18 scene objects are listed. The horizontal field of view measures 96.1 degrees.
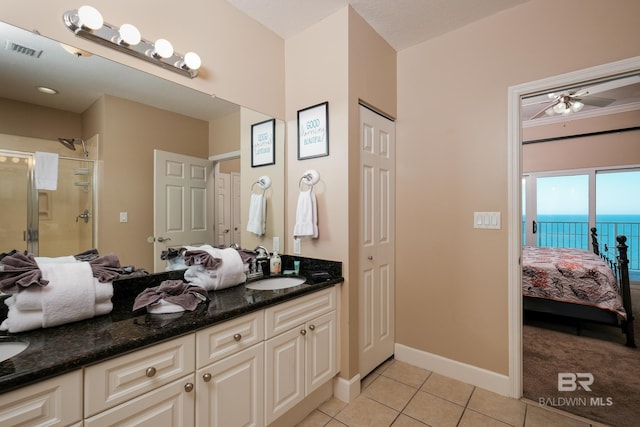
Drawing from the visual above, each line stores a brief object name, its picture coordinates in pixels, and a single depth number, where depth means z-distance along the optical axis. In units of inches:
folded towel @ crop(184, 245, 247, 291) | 62.9
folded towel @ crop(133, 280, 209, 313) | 49.5
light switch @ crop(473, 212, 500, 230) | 80.9
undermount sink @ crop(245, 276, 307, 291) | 77.6
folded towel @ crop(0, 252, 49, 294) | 39.7
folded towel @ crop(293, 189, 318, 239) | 79.0
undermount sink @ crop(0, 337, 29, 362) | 38.1
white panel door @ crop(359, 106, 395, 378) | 84.4
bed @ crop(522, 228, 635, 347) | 106.6
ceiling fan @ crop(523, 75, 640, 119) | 129.2
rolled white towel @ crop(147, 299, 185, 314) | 49.4
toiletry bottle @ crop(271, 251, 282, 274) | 83.2
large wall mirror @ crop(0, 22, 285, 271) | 48.4
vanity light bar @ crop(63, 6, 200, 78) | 50.8
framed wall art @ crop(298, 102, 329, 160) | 79.9
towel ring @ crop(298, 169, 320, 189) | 81.6
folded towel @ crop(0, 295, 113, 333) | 39.4
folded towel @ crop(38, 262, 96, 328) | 41.3
